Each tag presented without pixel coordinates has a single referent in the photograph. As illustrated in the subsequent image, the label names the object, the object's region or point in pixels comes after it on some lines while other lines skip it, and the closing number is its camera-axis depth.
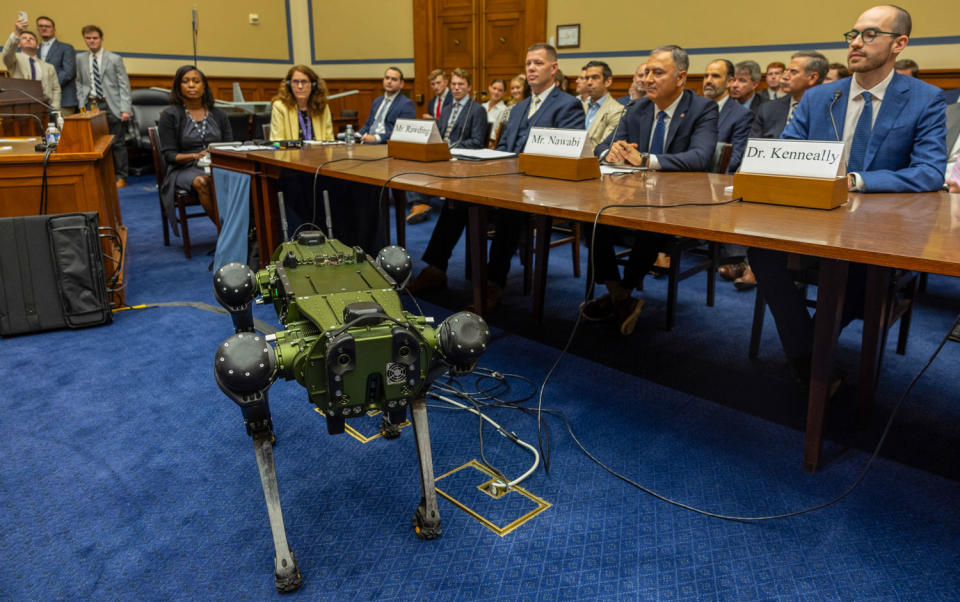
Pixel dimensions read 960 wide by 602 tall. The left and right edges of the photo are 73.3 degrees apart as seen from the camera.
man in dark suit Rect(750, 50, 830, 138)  3.80
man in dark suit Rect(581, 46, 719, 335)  2.62
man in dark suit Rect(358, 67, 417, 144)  4.77
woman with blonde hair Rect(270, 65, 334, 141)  4.01
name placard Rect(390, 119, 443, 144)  2.86
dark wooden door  7.23
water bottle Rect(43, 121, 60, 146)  2.95
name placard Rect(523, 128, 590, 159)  2.22
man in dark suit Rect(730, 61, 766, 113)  4.56
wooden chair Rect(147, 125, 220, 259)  3.85
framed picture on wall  6.78
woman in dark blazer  3.85
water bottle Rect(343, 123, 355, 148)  4.02
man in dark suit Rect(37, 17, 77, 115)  6.74
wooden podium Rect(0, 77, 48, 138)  3.87
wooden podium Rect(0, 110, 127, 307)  2.78
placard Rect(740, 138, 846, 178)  1.65
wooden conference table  1.27
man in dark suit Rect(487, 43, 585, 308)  3.12
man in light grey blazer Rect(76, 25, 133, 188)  6.85
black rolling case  2.53
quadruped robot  1.13
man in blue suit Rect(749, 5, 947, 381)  1.92
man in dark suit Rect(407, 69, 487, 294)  3.23
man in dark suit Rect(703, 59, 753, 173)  3.59
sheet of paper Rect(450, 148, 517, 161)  3.03
